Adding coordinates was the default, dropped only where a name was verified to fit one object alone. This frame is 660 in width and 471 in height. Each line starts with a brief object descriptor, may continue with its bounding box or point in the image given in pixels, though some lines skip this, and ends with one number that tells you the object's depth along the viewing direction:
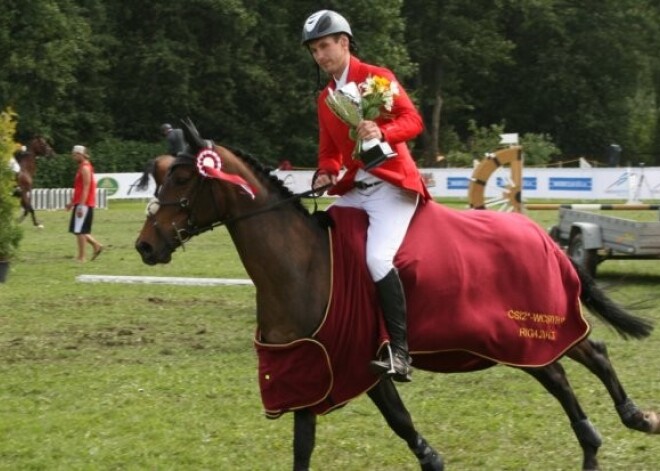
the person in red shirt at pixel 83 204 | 18.97
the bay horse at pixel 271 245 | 6.14
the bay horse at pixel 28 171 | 26.62
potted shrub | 16.34
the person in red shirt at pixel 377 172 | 6.18
